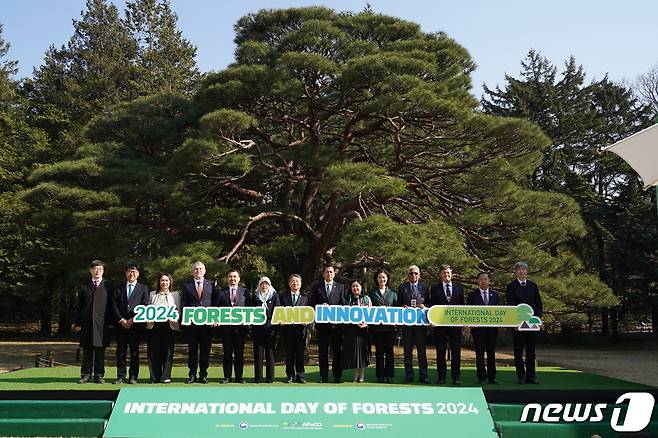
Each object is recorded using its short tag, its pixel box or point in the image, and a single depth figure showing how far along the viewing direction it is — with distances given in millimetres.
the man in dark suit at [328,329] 7738
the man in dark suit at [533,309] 7848
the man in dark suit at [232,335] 7700
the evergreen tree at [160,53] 29875
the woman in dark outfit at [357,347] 7641
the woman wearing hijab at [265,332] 7621
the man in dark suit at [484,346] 7758
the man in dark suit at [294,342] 7703
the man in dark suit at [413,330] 7801
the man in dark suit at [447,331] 7680
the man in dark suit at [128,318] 7594
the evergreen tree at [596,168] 25781
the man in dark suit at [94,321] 7594
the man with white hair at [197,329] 7676
